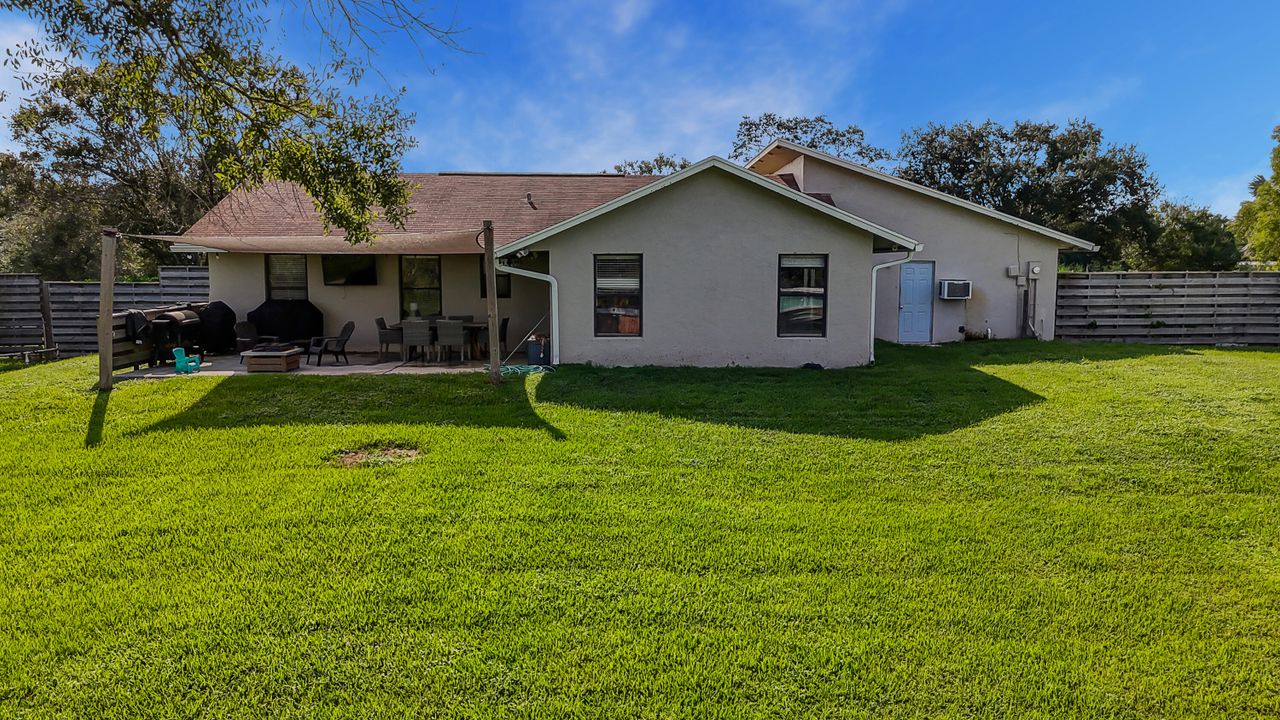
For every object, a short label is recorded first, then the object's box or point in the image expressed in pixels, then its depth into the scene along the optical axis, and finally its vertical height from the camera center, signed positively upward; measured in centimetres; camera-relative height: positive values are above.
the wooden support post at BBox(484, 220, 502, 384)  916 +35
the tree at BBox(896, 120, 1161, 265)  3002 +725
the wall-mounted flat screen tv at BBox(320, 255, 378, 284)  1357 +120
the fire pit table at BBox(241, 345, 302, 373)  1048 -55
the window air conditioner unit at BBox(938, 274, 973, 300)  1488 +86
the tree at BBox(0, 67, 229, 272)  2133 +529
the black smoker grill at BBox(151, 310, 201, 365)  1102 -12
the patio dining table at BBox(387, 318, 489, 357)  1234 -13
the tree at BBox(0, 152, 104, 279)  2388 +436
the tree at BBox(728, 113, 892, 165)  3594 +1076
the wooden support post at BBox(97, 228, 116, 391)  875 +19
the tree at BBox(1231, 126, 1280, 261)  2669 +479
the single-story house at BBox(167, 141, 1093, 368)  1105 +115
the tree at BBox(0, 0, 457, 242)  618 +258
